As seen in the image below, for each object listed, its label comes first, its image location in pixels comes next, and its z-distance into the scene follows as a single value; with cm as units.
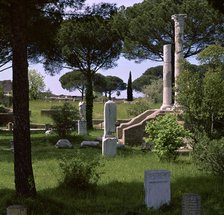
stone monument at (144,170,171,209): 779
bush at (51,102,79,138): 2033
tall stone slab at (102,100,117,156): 1488
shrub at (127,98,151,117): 2962
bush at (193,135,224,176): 972
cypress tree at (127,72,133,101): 5824
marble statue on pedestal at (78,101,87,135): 2332
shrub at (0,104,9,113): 3451
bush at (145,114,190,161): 1277
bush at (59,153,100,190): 925
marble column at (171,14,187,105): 2095
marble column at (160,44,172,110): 2197
